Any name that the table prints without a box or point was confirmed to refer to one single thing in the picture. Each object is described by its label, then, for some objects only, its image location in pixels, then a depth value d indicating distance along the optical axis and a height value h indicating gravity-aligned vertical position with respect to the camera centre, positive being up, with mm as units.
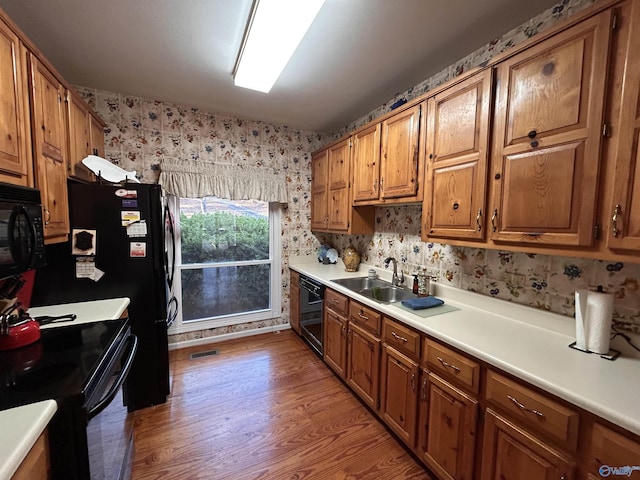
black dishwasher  2691 -936
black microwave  1046 -47
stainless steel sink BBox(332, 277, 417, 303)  2338 -588
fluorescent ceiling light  1359 +1108
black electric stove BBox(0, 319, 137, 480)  875 -578
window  3012 -465
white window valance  2758 +464
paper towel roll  1132 -396
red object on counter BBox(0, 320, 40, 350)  1157 -517
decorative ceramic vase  3012 -395
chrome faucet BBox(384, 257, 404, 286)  2422 -475
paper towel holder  1140 -545
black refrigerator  1797 -314
